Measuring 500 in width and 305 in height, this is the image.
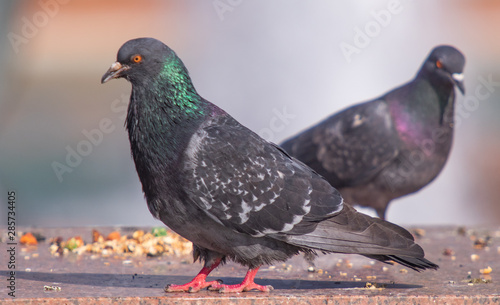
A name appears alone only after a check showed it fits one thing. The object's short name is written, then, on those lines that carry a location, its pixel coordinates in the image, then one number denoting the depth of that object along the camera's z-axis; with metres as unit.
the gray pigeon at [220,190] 9.86
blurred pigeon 16.44
